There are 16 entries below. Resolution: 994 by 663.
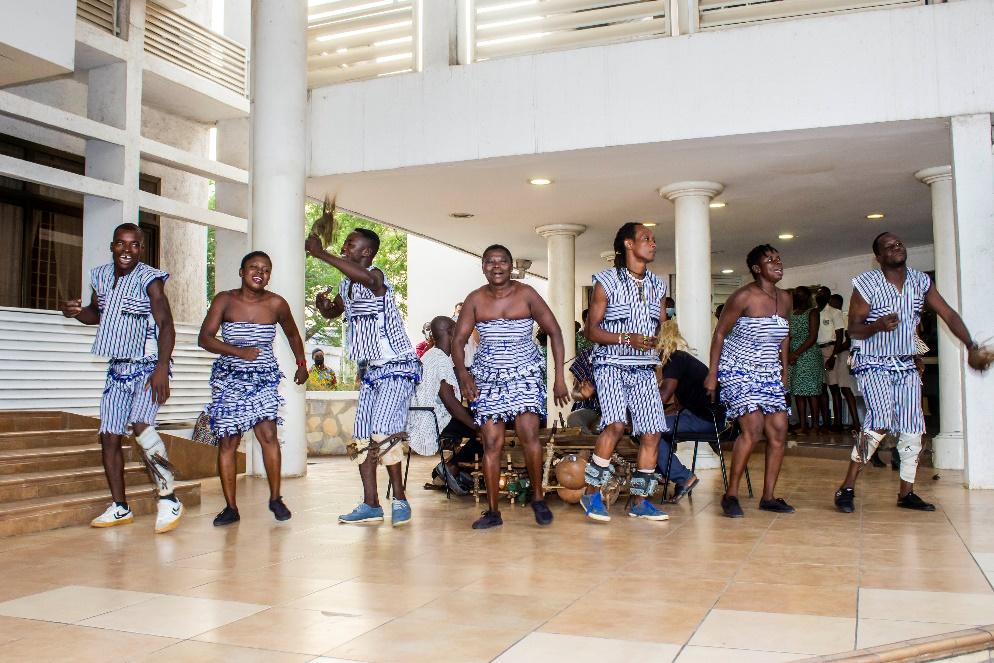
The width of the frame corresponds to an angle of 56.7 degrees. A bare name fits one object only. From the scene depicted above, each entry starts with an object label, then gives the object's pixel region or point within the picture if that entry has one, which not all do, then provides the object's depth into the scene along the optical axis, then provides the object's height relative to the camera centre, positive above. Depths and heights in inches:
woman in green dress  461.1 +7.1
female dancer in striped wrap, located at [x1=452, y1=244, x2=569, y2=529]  220.5 +3.5
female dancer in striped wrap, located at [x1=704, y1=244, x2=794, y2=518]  236.8 +1.2
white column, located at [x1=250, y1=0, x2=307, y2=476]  347.6 +82.8
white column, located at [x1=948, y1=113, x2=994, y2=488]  286.8 +34.5
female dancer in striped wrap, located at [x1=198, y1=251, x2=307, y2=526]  224.4 +1.4
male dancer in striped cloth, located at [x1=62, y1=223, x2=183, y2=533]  218.1 +7.8
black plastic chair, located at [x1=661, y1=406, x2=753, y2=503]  266.8 -18.9
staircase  222.5 -25.7
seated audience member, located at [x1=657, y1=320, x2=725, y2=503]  265.0 -5.9
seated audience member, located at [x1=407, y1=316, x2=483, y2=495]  277.1 -9.3
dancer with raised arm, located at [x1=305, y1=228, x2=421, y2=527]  223.6 +1.2
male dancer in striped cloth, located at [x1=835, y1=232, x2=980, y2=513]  239.9 +5.8
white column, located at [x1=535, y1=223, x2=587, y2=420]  497.4 +55.1
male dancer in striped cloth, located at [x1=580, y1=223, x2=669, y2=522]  227.1 +2.7
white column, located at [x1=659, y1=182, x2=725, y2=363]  378.3 +47.0
